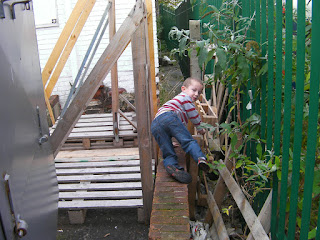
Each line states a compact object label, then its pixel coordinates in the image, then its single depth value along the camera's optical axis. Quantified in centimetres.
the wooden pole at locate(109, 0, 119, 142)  425
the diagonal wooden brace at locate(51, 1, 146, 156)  235
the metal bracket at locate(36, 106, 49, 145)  190
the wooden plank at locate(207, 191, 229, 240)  257
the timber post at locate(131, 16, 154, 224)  243
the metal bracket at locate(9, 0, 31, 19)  156
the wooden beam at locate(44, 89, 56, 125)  487
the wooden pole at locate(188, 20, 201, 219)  302
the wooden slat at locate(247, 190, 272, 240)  213
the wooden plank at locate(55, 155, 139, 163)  444
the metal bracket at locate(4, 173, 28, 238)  134
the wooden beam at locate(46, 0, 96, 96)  432
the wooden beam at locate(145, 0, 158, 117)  382
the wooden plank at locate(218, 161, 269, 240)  203
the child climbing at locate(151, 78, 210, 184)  284
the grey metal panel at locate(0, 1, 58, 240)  138
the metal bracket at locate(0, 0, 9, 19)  144
